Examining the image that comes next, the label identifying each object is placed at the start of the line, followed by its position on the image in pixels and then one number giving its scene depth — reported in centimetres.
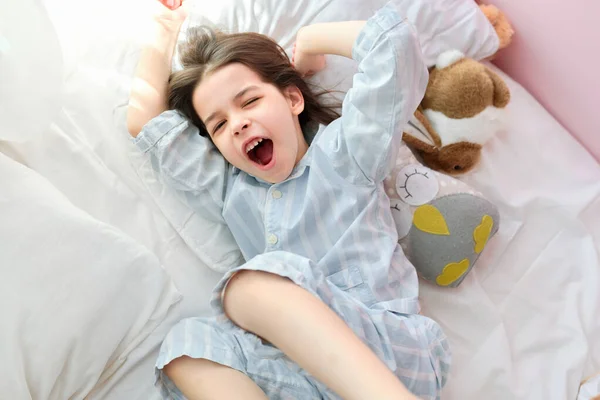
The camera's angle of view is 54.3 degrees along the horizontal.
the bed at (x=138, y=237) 83
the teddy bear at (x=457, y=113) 111
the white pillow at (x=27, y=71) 86
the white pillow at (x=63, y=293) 80
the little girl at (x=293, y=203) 81
